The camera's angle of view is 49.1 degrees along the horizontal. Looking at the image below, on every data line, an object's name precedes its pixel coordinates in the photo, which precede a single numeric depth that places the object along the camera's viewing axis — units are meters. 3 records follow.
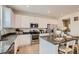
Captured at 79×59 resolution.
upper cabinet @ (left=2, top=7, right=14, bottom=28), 1.22
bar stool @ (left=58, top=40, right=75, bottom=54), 1.14
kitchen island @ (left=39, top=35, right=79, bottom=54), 1.16
